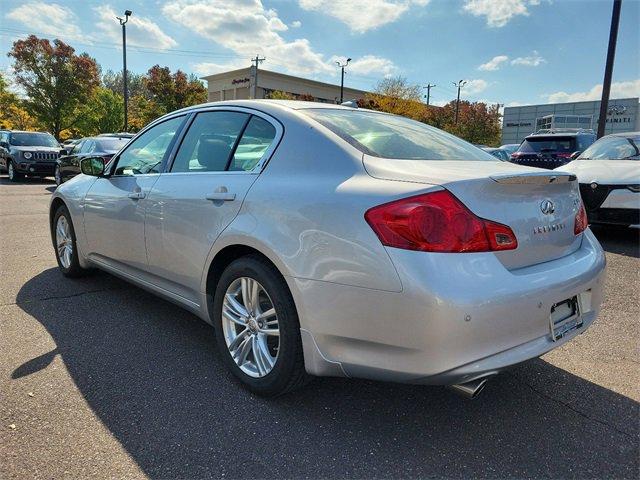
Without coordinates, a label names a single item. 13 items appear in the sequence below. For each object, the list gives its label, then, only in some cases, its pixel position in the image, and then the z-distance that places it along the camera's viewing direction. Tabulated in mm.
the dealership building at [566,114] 50969
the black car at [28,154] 15969
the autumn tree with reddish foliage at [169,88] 41625
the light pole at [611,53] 12344
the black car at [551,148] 10938
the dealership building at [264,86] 65500
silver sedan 1965
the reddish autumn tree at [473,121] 52219
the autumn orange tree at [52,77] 34688
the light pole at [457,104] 52919
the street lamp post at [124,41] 26438
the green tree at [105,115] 44719
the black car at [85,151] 13094
